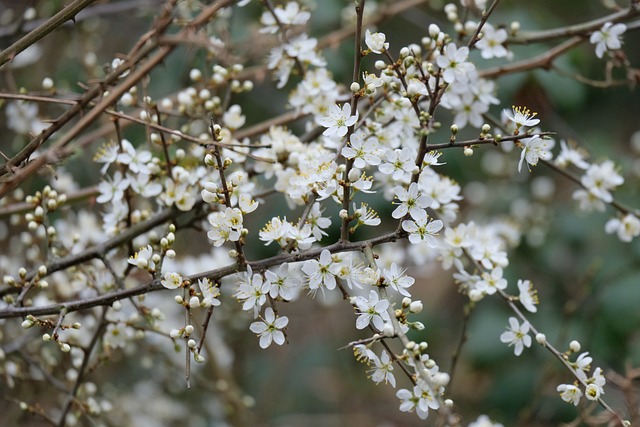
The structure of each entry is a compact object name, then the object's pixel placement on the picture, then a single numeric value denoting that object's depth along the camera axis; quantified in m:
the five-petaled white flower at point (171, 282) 0.86
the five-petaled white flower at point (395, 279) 0.87
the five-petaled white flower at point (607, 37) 0.97
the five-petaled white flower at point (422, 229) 0.87
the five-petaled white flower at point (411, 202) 0.87
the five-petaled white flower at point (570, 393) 0.88
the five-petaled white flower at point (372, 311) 0.85
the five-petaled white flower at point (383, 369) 0.86
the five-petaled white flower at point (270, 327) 0.87
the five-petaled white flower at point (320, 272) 0.86
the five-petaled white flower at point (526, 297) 0.93
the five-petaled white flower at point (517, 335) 0.91
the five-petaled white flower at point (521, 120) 0.87
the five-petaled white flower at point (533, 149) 0.88
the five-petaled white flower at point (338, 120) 0.87
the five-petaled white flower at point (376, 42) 0.88
